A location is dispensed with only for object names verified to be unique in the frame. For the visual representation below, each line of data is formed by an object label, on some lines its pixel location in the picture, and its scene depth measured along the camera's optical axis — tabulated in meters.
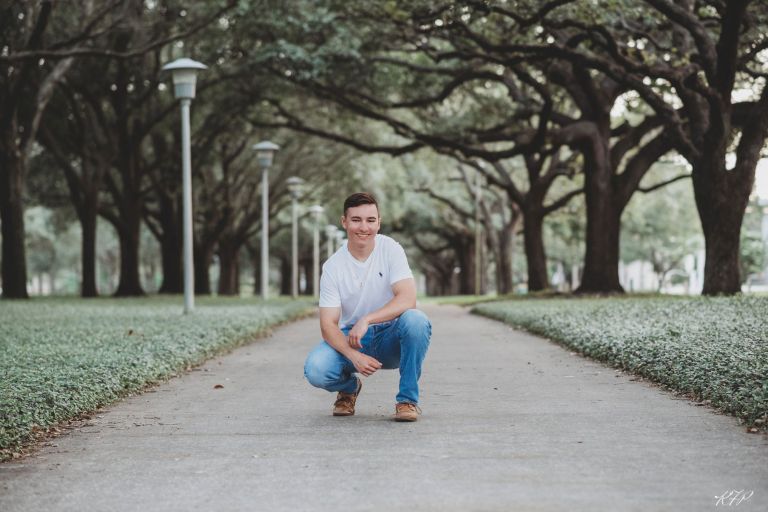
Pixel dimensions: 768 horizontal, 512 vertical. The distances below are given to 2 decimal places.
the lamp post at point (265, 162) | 26.41
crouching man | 6.57
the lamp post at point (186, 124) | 18.05
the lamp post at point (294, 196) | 32.19
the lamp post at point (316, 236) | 38.78
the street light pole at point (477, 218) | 43.27
